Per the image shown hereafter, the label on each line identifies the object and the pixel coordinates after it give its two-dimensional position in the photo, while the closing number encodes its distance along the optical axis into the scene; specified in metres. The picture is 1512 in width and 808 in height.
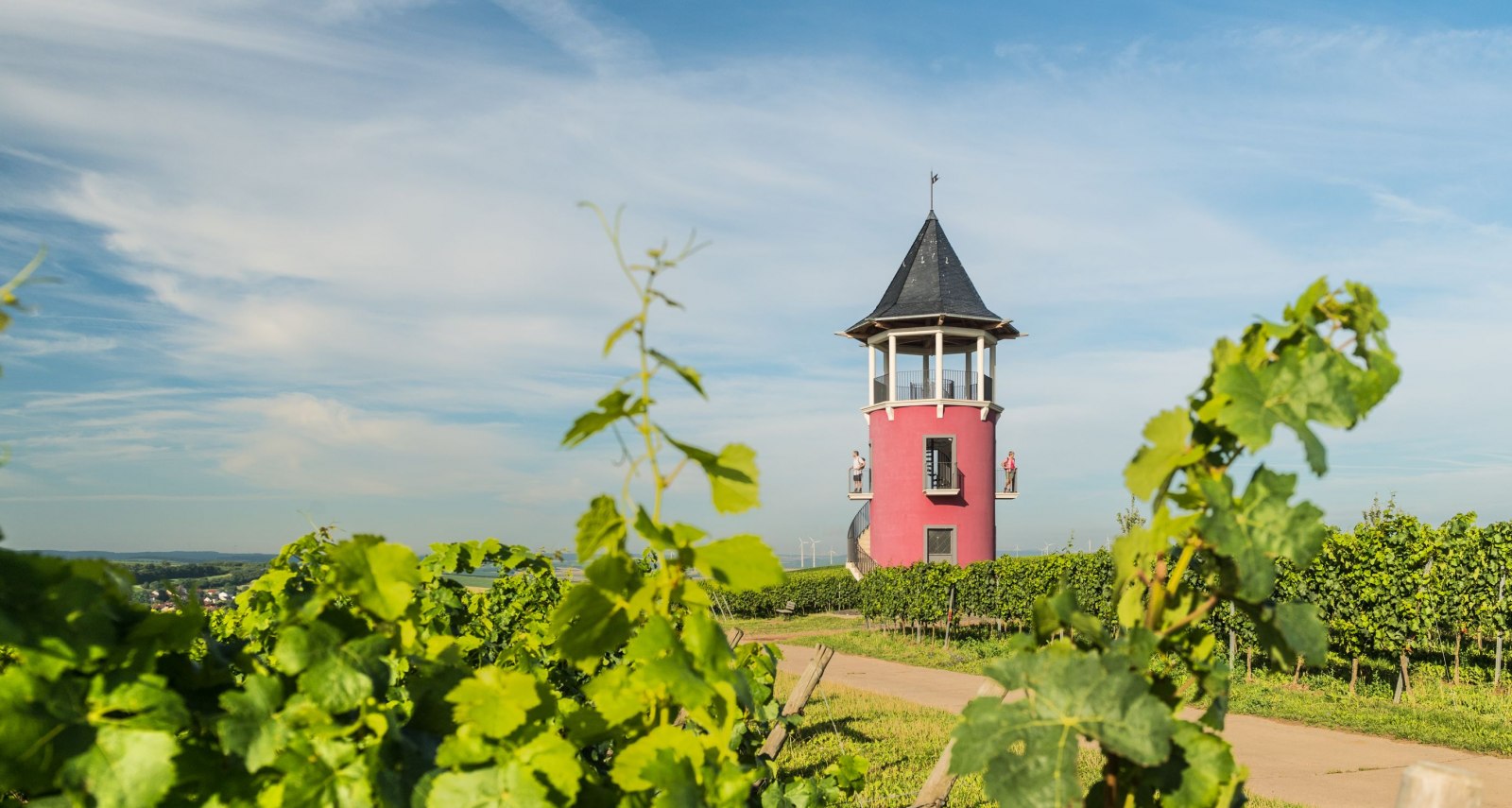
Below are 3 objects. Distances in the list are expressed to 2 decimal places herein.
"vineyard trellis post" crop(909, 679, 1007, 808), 3.93
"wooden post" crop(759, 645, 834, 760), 5.61
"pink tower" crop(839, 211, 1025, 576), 23.94
